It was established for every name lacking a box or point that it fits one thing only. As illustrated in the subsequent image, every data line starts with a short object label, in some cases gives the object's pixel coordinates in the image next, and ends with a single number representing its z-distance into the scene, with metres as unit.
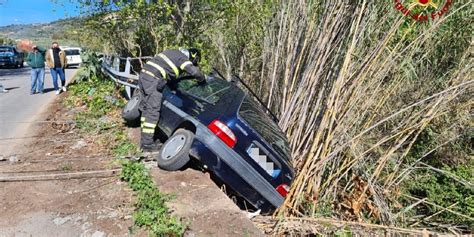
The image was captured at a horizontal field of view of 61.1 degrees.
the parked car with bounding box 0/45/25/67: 26.17
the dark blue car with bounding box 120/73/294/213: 4.41
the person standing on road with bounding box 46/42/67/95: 12.18
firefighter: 5.57
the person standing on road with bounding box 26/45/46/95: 11.92
